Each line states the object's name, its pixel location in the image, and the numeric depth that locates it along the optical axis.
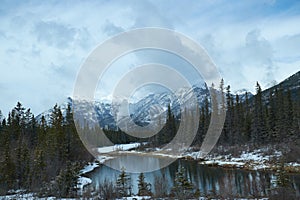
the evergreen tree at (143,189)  17.31
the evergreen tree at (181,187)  16.03
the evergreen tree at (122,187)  17.02
